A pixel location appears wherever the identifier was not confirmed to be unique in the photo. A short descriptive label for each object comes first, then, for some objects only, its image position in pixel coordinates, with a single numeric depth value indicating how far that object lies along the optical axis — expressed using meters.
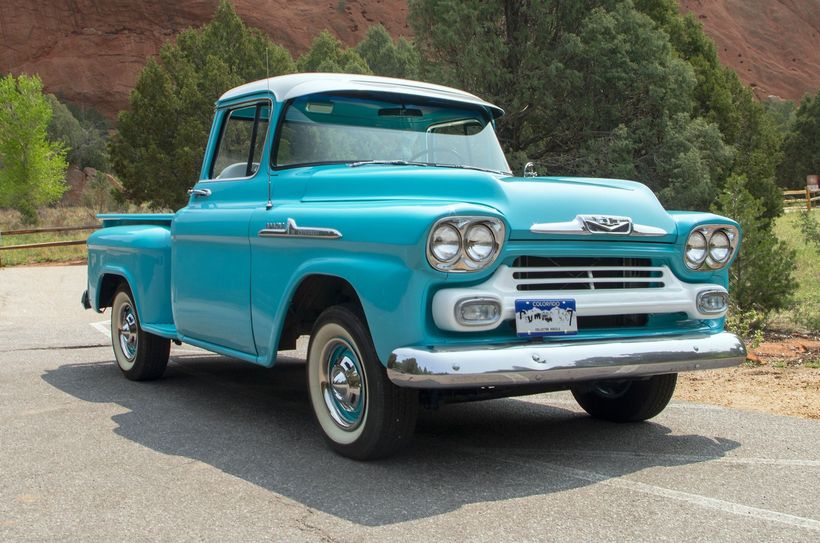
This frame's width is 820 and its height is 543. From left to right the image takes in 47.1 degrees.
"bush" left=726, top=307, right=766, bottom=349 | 9.97
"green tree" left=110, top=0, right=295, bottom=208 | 36.66
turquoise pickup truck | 4.32
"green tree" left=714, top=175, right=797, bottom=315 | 11.22
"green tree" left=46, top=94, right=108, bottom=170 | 64.62
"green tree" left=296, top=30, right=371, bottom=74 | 51.31
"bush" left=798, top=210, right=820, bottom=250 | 12.88
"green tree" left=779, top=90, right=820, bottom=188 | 55.41
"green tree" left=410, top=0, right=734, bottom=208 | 21.95
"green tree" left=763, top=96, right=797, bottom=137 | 70.75
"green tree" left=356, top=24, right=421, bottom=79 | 61.00
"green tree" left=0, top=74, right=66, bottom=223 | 46.34
